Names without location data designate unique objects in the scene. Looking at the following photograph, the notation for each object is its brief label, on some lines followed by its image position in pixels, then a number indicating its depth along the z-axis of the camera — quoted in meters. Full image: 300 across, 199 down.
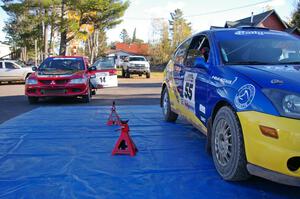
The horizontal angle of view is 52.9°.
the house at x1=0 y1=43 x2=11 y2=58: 47.33
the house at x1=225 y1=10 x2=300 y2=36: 27.91
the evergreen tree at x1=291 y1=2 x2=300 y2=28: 24.05
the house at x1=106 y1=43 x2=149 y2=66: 74.10
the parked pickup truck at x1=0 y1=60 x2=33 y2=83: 18.51
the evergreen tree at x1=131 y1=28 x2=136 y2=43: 115.36
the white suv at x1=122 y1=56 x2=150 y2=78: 24.53
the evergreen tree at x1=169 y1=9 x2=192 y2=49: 49.64
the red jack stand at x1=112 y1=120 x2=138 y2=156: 3.97
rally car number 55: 2.52
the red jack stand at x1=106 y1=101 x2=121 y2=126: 5.77
